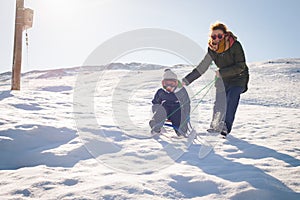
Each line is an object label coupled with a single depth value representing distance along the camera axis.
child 4.60
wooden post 7.87
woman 4.27
